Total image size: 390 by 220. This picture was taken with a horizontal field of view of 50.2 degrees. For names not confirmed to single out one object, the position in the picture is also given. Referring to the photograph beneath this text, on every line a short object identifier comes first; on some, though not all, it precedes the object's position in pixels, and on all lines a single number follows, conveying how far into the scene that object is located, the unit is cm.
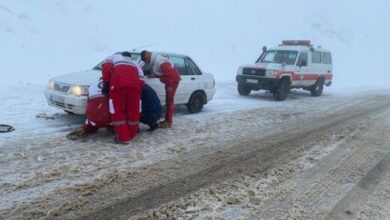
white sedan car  772
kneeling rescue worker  698
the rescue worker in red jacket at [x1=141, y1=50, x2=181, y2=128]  827
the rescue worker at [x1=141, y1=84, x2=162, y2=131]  756
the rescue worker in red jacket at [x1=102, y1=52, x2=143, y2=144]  683
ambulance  1409
